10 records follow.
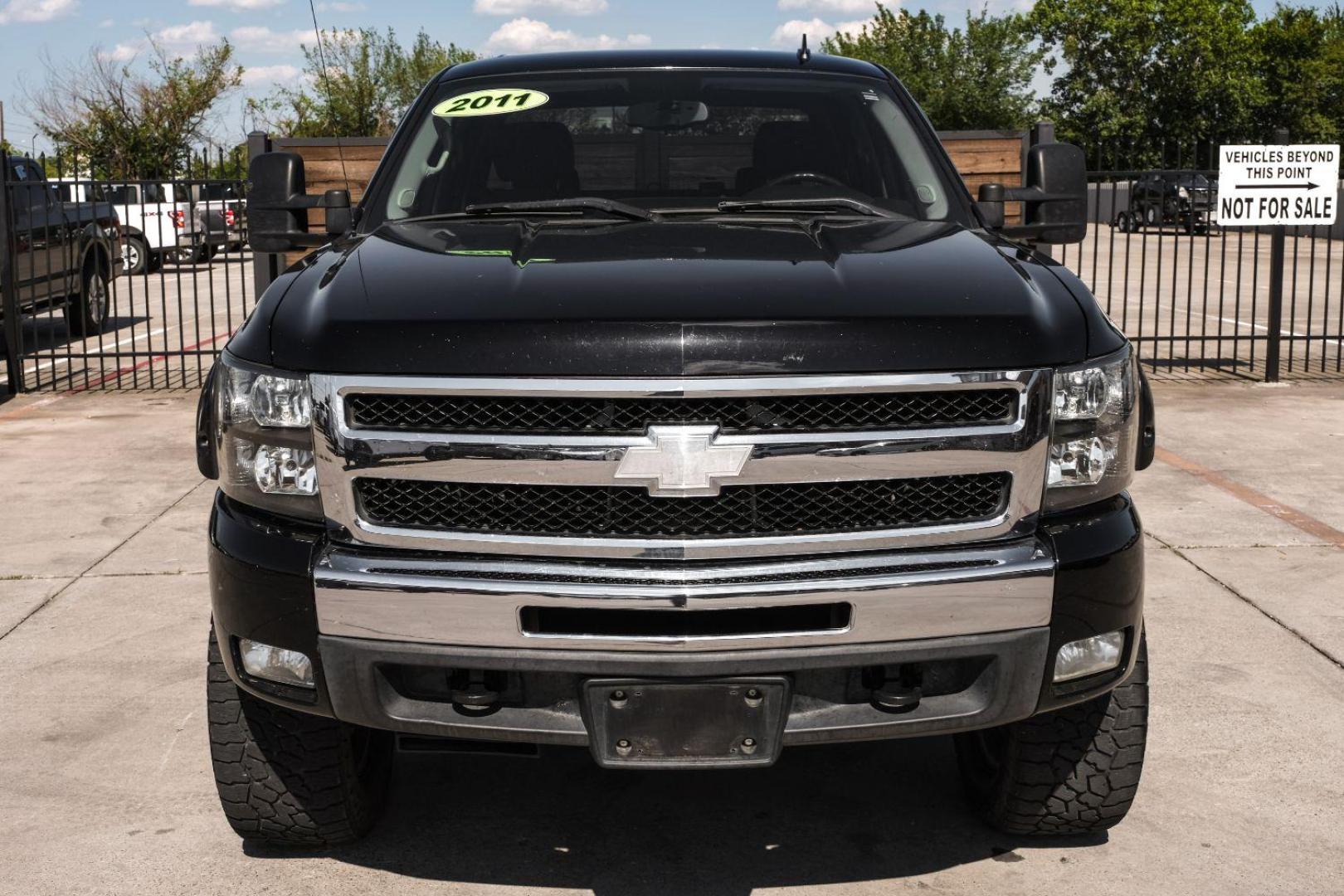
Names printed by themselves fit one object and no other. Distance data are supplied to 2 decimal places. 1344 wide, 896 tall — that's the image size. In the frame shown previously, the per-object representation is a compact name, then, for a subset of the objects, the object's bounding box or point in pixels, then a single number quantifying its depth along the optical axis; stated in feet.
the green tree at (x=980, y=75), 237.25
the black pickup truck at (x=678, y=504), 9.63
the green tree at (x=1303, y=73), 204.03
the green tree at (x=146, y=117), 128.36
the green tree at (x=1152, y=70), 213.66
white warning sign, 37.68
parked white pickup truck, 69.77
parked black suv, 38.83
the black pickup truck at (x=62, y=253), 42.01
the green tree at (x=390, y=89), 86.07
